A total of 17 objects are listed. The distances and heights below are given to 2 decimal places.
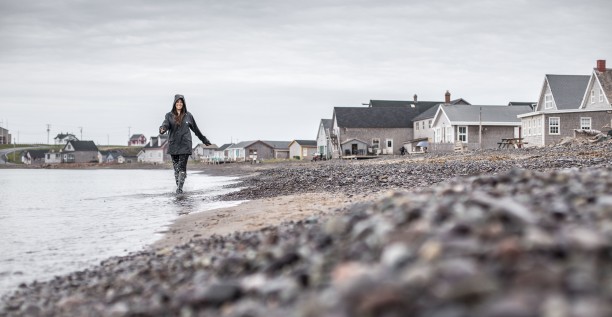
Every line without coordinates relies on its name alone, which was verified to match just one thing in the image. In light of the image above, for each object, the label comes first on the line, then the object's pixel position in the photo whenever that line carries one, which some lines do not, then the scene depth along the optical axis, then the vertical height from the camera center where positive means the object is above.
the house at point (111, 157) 141.12 +0.12
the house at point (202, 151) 135.38 +1.13
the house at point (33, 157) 145.00 +0.56
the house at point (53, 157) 143.62 +0.40
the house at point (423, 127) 66.62 +3.07
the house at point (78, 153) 140.88 +1.28
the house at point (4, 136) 177.49 +7.49
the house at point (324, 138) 77.44 +2.22
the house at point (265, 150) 107.69 +0.98
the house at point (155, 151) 128.75 +1.40
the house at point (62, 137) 177.12 +6.71
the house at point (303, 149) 94.00 +0.88
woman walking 14.86 +0.74
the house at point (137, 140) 173.75 +5.27
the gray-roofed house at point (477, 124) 55.81 +2.61
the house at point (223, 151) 123.56 +1.04
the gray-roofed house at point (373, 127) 72.00 +3.28
